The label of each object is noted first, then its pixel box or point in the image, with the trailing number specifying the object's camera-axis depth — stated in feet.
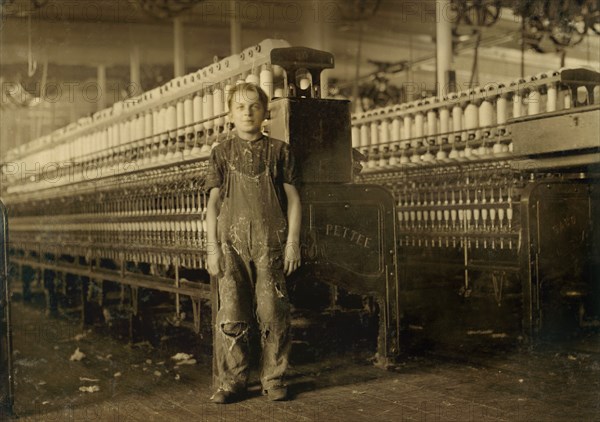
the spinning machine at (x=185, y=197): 14.34
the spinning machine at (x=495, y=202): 16.56
